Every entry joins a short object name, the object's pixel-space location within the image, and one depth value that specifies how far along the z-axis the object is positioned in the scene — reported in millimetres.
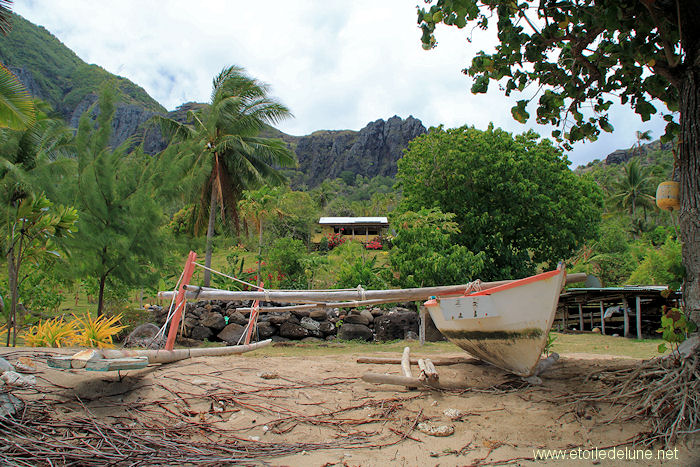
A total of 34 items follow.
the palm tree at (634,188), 34594
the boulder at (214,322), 11375
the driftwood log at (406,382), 4480
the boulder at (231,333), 11062
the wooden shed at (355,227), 36406
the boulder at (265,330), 11479
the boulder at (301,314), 12086
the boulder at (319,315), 12000
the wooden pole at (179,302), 5070
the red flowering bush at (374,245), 30488
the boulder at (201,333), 11180
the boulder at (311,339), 11246
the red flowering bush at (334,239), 31162
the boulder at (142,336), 9320
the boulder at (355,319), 11977
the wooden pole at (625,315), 14055
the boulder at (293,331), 11461
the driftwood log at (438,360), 5520
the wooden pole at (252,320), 7556
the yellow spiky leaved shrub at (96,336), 7215
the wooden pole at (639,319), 13539
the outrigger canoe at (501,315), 4273
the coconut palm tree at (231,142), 16281
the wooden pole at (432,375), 4504
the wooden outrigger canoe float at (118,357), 3924
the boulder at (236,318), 11648
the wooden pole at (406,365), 4798
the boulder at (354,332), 11664
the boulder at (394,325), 11884
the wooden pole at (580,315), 16172
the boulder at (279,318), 11711
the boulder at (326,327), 11695
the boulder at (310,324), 11633
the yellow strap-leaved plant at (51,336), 7011
